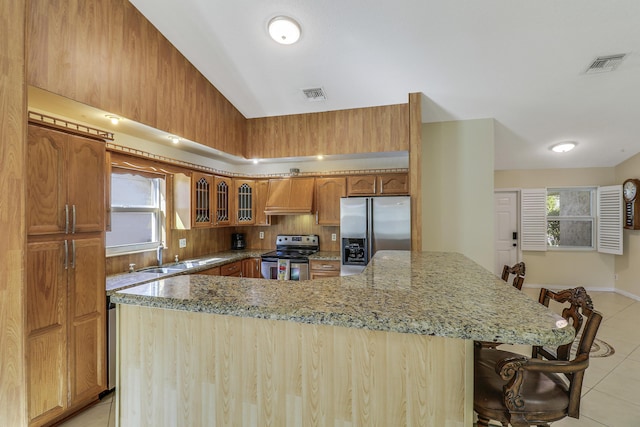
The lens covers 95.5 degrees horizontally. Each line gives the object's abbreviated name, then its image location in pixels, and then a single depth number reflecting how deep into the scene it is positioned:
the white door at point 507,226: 5.86
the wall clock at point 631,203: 4.78
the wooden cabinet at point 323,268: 4.09
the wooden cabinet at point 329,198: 4.45
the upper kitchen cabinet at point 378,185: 4.21
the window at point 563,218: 5.58
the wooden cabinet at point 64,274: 1.95
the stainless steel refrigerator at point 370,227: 3.58
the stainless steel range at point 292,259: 4.20
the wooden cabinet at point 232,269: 3.93
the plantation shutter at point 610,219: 5.16
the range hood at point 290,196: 4.47
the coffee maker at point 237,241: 5.01
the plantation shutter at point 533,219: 5.66
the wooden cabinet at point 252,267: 4.46
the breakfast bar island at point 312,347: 1.03
